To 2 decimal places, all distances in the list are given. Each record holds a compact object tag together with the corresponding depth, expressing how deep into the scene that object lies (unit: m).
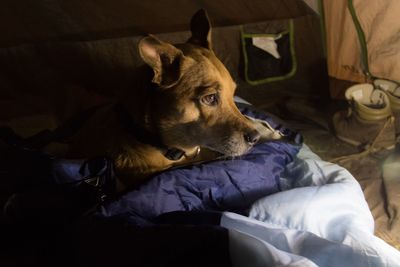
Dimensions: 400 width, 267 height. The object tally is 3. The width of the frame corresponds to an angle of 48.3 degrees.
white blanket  0.90
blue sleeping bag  1.17
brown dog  1.27
